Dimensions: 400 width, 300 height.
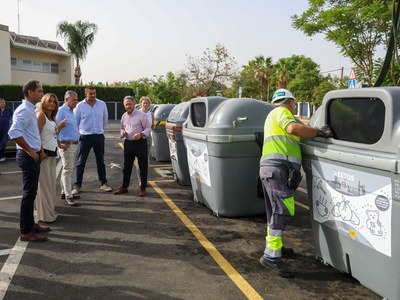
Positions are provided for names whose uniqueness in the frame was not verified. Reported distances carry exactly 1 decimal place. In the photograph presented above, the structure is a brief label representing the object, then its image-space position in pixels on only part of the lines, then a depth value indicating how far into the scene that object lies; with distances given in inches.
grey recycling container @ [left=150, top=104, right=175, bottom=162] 414.6
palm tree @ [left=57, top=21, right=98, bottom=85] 1501.0
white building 1191.6
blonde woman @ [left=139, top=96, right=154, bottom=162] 317.1
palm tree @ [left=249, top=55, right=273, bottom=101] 2041.5
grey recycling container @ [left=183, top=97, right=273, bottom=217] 207.9
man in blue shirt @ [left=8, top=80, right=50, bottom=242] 177.0
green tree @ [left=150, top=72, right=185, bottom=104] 1566.2
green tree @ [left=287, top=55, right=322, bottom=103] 1769.2
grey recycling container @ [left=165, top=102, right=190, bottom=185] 300.5
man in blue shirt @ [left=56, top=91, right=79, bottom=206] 244.4
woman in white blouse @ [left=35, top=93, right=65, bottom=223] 210.7
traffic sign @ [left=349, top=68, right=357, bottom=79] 460.8
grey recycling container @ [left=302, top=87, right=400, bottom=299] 113.9
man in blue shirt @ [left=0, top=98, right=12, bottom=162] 403.2
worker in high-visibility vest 149.0
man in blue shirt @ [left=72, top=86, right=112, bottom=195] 273.1
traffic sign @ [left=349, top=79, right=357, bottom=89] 445.1
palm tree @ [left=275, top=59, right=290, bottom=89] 1977.4
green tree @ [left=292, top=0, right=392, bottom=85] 485.7
